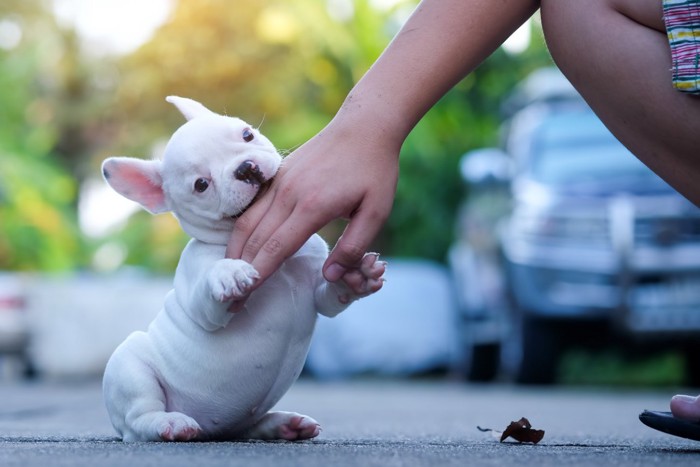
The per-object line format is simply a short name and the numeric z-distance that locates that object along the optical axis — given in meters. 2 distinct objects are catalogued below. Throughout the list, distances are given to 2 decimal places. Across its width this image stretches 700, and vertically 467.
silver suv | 7.19
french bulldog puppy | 2.36
